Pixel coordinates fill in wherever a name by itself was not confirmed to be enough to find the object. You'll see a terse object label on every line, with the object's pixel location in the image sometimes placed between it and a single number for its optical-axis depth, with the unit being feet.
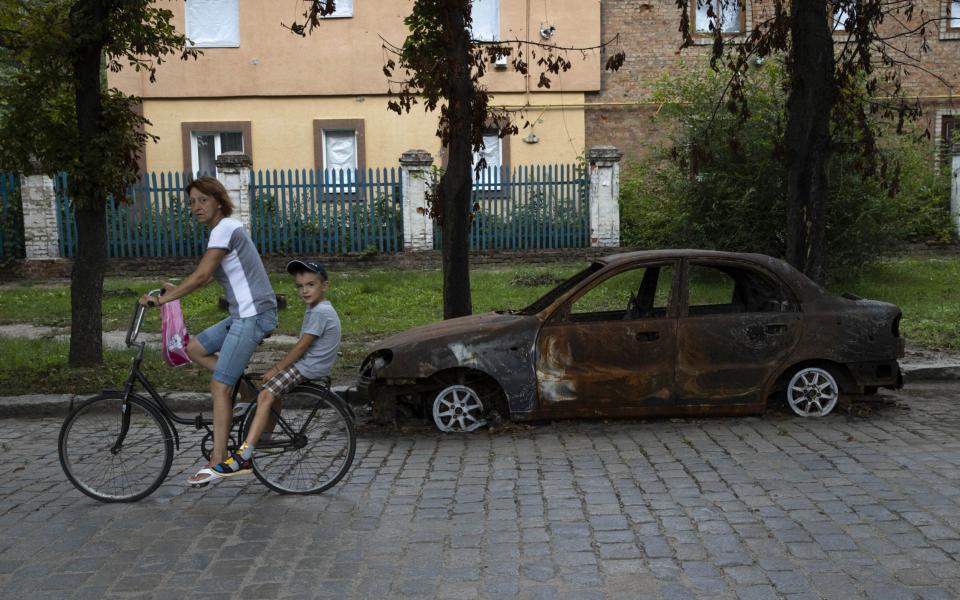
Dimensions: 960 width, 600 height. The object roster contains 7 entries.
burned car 25.96
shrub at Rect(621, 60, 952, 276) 49.96
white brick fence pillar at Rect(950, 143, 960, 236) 65.92
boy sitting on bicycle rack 19.92
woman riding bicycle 19.67
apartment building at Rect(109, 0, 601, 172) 75.10
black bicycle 20.06
